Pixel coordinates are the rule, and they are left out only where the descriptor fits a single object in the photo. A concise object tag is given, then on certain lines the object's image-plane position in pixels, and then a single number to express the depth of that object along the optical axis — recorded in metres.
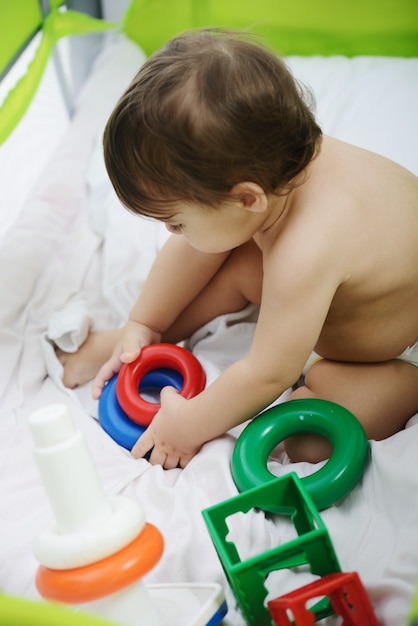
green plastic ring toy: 0.81
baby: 0.73
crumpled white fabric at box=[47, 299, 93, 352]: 1.10
